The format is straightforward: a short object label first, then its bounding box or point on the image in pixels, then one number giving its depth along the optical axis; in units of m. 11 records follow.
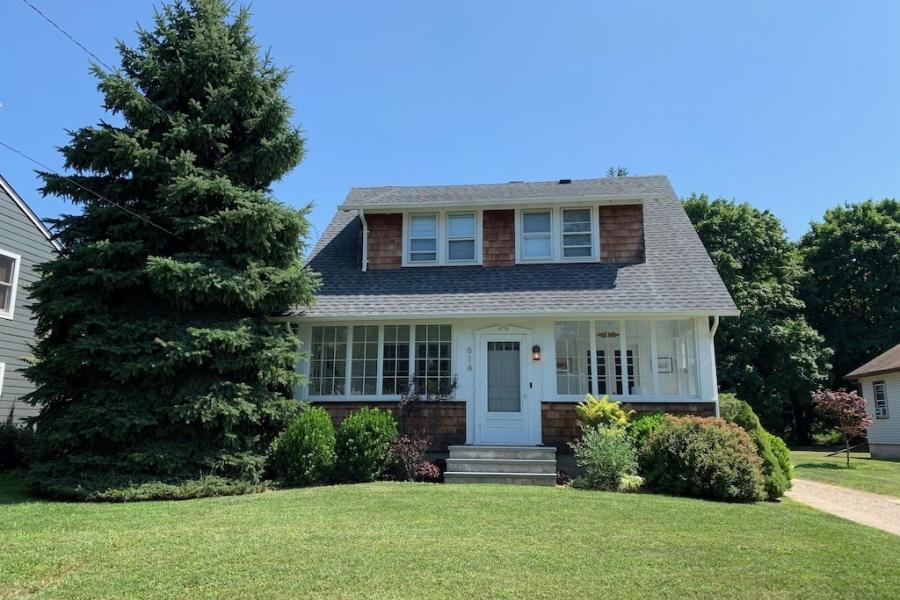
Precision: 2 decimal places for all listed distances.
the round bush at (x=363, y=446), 9.76
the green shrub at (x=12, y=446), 11.27
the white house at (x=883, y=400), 20.23
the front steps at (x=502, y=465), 9.84
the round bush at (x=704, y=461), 8.59
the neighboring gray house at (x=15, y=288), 13.73
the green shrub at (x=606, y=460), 9.30
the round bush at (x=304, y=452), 9.59
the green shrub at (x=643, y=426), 9.99
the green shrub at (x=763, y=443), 9.12
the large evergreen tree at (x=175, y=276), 9.02
